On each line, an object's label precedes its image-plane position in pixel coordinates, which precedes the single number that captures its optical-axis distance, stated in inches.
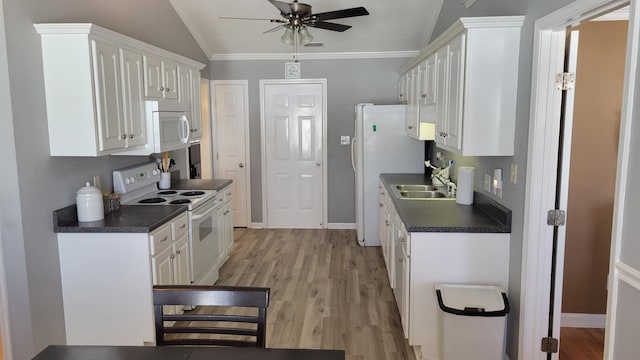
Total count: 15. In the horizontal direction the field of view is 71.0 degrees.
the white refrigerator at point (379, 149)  212.1
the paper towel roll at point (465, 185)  138.3
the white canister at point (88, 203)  121.7
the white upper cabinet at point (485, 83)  106.0
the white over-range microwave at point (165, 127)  142.8
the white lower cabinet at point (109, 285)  118.0
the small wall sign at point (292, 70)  248.7
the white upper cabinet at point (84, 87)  109.9
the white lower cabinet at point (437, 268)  113.3
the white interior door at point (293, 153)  252.1
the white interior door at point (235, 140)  253.4
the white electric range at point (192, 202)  148.9
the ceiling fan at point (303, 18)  139.9
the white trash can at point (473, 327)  101.3
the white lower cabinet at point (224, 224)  181.3
